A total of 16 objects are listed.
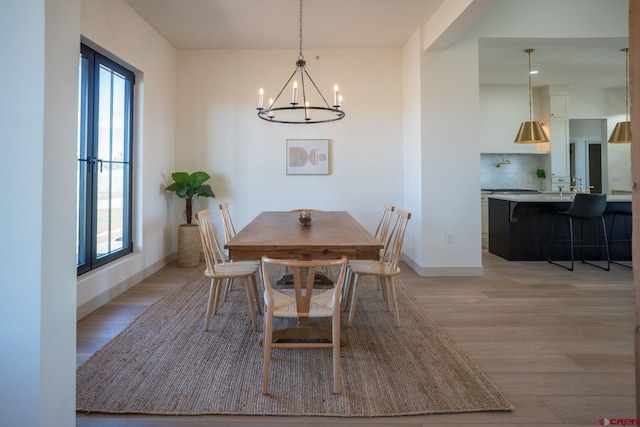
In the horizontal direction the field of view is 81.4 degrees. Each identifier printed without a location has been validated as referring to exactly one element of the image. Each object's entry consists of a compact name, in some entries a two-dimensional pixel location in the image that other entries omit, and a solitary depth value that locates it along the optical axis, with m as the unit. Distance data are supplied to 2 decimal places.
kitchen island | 5.34
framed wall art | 5.32
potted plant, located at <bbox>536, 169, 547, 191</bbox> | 7.73
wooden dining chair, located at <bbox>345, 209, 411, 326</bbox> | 2.87
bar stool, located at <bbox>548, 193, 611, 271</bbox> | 4.74
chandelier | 5.25
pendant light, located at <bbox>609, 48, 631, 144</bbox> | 5.76
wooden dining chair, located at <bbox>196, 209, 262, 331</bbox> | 2.78
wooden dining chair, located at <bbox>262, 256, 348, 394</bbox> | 1.94
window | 3.32
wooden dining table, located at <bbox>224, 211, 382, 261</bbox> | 2.30
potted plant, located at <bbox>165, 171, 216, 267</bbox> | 4.81
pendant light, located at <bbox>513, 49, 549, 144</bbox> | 5.71
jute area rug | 1.84
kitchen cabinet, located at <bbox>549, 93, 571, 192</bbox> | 7.55
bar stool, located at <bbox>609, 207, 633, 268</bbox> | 5.30
